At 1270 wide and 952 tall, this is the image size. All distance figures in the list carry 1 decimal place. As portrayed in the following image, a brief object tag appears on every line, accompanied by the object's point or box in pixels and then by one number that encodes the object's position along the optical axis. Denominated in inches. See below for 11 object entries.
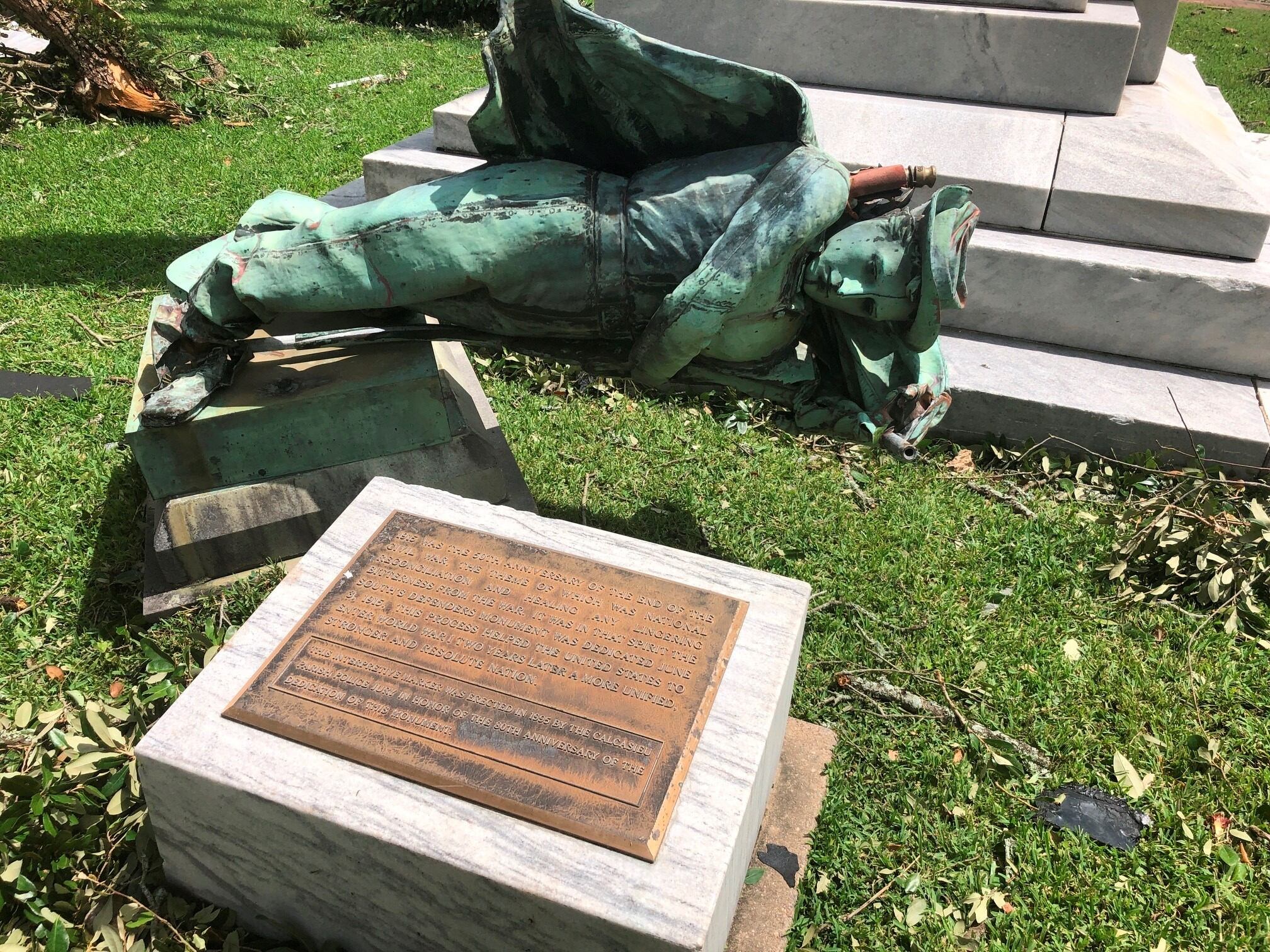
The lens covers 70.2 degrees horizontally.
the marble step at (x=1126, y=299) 153.7
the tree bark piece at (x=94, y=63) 258.4
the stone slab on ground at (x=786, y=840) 88.4
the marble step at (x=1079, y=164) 156.5
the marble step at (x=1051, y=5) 167.9
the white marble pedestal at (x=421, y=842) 68.1
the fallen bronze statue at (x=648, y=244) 89.9
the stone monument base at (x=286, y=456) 110.6
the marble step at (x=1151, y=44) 193.3
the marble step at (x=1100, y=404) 150.8
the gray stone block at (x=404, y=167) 185.3
